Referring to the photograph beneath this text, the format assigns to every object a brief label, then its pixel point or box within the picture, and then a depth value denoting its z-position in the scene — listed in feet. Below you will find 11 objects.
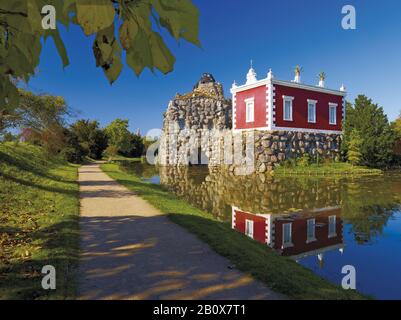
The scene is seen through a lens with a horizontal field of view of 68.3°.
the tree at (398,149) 95.82
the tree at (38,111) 45.59
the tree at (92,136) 150.41
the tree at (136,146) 186.80
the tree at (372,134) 83.30
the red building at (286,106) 77.51
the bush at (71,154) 100.25
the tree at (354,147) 81.09
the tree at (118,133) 148.15
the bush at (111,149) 148.66
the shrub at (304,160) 79.74
